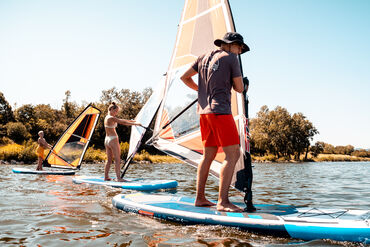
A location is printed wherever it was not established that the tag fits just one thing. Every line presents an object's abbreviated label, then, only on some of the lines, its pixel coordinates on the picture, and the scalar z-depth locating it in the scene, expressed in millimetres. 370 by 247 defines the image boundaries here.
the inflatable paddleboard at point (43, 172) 9527
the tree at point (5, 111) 33997
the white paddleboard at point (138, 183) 6084
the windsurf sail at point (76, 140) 10070
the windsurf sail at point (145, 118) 6316
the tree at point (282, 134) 52188
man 3398
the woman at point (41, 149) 10609
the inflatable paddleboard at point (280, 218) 2715
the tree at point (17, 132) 29250
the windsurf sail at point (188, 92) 5102
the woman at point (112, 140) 6816
